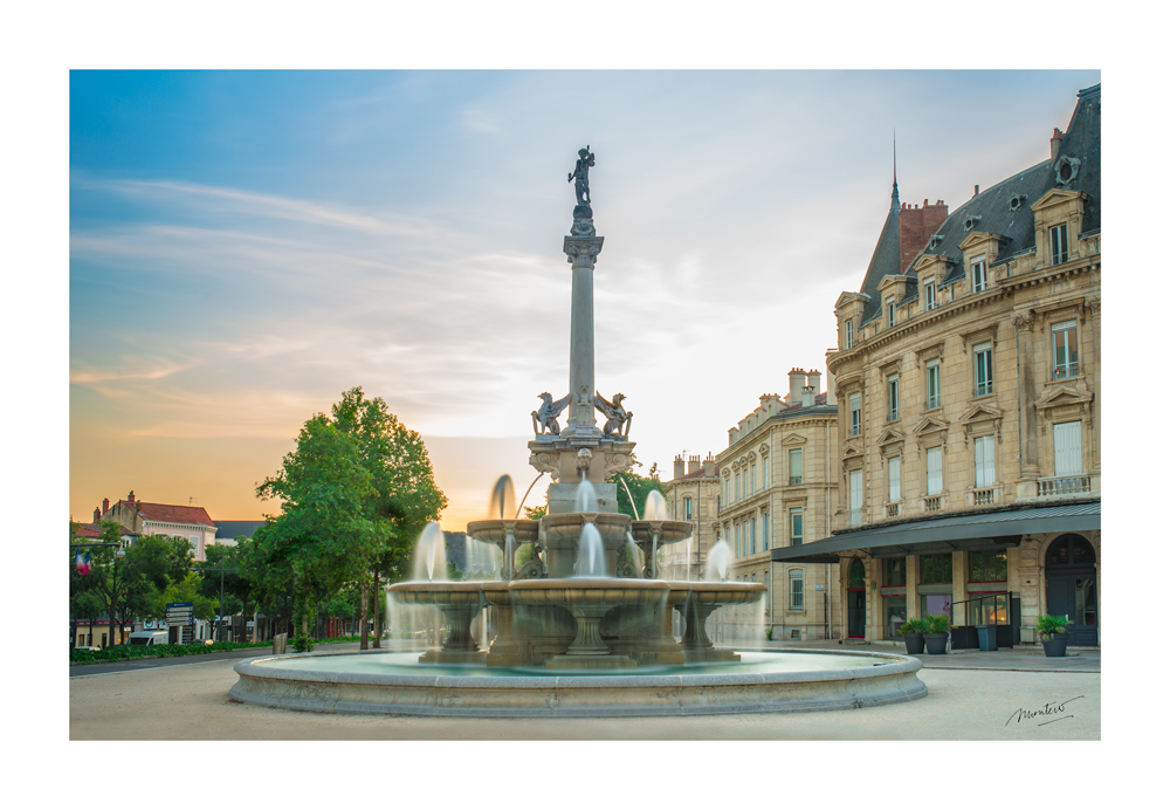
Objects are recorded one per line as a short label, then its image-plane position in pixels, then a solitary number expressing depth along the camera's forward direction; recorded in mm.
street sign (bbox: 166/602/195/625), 40656
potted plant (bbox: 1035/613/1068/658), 28625
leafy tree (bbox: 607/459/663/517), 74812
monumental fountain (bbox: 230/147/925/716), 13727
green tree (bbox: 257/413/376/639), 40312
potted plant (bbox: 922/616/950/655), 32781
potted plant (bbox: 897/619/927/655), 33594
